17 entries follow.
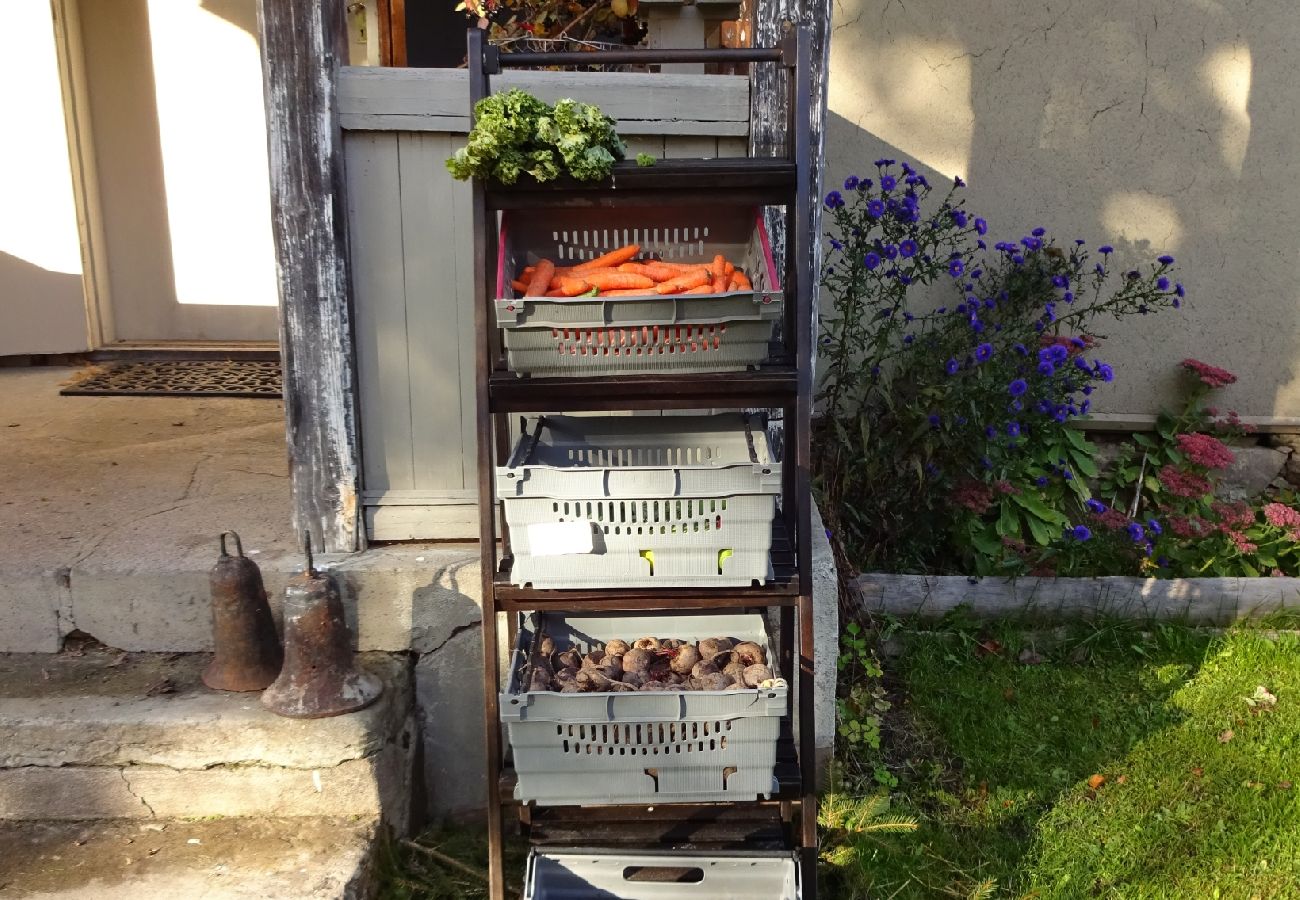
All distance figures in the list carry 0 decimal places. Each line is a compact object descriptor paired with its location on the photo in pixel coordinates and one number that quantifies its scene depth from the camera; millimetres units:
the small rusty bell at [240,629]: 2914
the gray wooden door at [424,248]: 2904
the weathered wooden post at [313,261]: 2818
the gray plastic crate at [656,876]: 2521
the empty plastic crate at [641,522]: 2357
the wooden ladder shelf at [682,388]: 2332
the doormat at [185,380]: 5203
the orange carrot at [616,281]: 2391
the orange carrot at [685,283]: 2383
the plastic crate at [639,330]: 2260
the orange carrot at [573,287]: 2357
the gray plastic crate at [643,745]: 2365
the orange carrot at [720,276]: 2389
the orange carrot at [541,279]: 2365
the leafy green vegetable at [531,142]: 2197
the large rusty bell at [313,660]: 2852
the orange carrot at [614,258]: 2473
